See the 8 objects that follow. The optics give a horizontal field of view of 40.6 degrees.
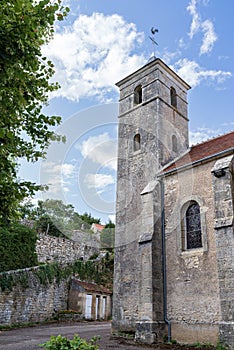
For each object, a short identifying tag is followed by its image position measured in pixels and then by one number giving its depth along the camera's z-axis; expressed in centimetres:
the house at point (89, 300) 2089
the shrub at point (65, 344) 430
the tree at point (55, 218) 2975
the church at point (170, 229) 992
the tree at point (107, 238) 2429
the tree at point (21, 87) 565
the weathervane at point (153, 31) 1841
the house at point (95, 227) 3801
